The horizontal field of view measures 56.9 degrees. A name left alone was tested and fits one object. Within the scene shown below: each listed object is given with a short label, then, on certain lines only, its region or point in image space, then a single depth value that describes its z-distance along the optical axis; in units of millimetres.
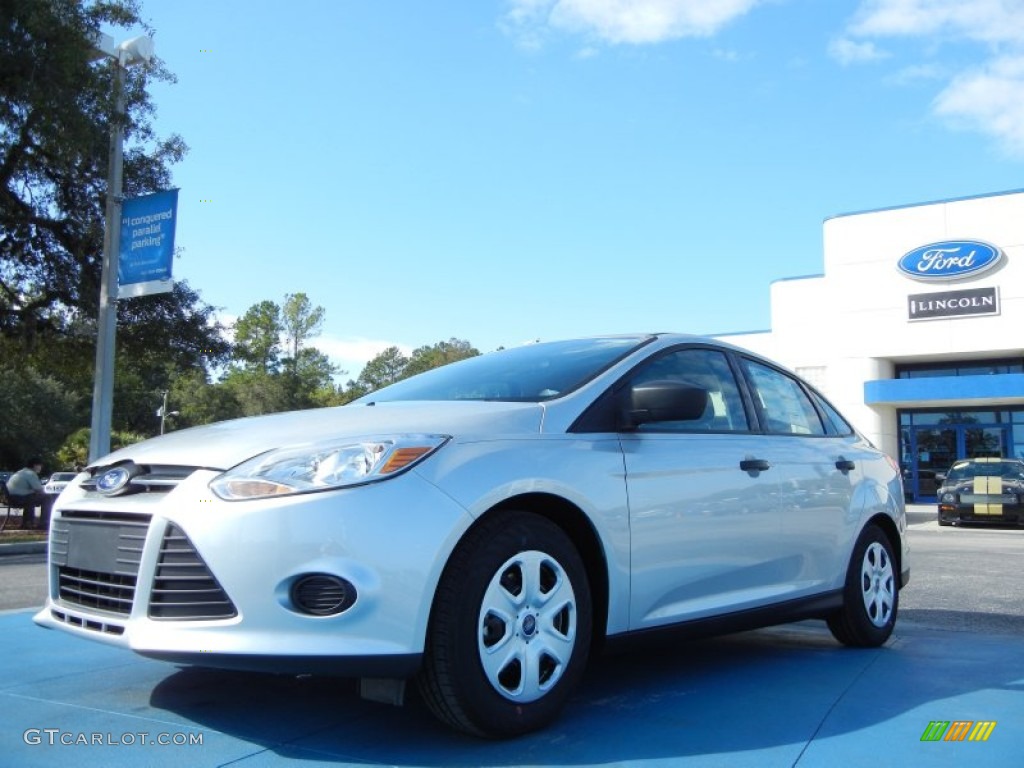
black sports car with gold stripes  18891
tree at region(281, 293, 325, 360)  80062
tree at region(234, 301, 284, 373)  77938
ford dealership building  28297
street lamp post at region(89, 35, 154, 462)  13773
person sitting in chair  16047
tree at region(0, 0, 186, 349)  13117
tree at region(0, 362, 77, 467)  52281
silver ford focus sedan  2945
